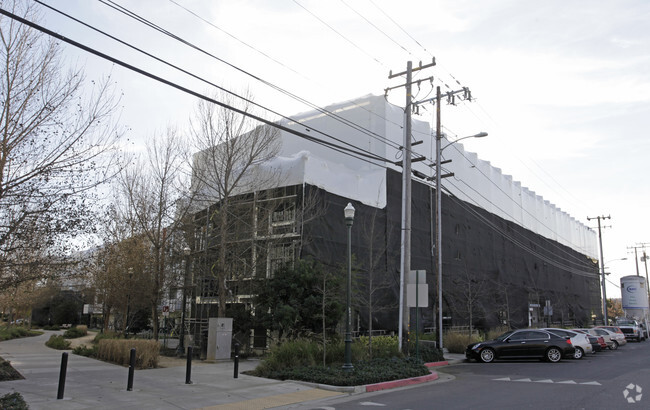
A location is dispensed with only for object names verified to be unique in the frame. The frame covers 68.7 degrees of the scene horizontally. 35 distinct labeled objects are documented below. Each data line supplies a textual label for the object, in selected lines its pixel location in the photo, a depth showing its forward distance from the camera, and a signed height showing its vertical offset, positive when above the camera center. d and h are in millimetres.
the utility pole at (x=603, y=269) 49688 +3004
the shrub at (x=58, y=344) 24947 -3148
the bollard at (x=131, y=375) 11195 -2079
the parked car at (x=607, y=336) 27812 -2238
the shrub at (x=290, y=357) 14391 -2025
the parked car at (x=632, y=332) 38519 -2641
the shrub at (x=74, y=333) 34259 -3543
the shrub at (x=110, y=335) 23664 -2492
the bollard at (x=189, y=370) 12453 -2134
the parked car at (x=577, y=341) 20453 -1859
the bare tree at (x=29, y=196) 9852 +1803
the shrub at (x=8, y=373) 12417 -2401
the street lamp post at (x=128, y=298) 22172 -585
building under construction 22078 +3886
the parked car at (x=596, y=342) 24953 -2343
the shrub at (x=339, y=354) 15479 -2037
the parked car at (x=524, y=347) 19375 -2099
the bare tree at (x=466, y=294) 31441 +66
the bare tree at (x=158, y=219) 21391 +3091
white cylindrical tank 47844 +601
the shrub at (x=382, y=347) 16594 -1967
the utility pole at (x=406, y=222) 16812 +2551
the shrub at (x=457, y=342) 23716 -2335
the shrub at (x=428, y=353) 18684 -2347
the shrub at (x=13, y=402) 7893 -2013
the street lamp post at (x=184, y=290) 20812 -125
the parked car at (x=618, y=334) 30969 -2330
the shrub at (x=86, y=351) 19352 -2725
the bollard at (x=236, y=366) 13497 -2168
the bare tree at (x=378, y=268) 24766 +1308
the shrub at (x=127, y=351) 15695 -2266
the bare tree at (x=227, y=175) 20219 +5203
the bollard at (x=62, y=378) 9906 -1938
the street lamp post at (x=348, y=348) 13234 -1557
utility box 17984 -1887
